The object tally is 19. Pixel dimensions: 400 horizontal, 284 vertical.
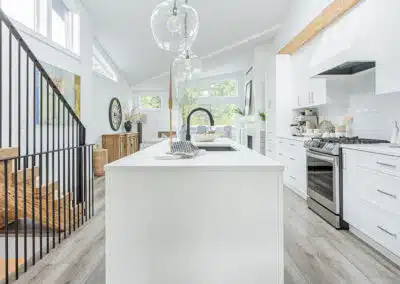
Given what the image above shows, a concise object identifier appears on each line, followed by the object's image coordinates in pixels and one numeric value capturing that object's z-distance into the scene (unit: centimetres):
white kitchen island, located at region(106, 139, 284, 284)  162
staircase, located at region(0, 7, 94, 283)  263
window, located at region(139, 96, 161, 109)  1235
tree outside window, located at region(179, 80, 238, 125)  1225
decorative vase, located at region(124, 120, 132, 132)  1043
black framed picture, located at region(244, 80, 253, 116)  965
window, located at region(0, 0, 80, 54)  402
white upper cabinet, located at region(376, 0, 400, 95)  294
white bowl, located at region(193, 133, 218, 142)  361
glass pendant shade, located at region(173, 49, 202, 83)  335
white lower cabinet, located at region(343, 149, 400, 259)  249
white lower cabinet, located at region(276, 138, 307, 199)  467
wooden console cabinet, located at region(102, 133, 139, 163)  814
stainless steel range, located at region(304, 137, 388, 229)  342
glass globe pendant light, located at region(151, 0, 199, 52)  239
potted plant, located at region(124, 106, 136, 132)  1045
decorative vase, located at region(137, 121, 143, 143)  1190
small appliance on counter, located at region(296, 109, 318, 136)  549
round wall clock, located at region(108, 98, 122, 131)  903
